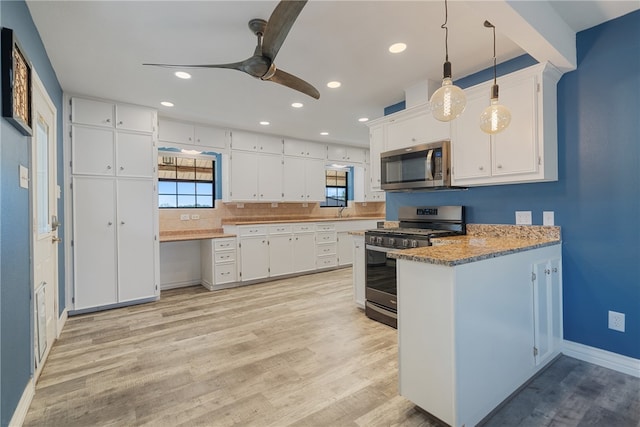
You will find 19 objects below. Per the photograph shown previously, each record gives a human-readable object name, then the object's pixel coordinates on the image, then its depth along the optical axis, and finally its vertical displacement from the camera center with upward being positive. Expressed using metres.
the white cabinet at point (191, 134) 4.42 +1.24
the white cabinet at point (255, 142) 5.05 +1.25
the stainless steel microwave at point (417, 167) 2.91 +0.47
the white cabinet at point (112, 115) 3.52 +1.24
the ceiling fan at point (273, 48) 1.50 +1.03
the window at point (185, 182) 4.77 +0.54
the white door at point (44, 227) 2.14 -0.09
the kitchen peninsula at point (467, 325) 1.53 -0.64
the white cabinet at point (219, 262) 4.55 -0.73
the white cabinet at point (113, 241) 3.52 -0.31
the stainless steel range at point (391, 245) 2.93 -0.32
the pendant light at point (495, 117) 2.02 +0.64
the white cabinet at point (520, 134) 2.31 +0.63
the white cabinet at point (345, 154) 6.27 +1.28
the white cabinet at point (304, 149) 5.66 +1.26
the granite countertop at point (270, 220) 5.09 -0.12
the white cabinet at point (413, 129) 3.02 +0.89
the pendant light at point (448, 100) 1.71 +0.64
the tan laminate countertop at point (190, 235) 4.30 -0.31
